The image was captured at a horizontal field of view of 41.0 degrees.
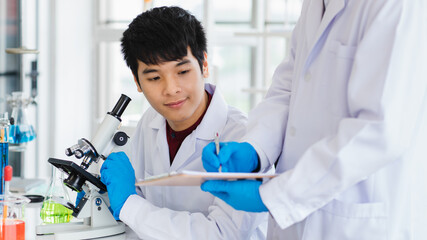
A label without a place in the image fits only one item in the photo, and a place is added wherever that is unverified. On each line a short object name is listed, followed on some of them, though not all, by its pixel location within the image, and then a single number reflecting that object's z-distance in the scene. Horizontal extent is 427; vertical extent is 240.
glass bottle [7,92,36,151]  2.64
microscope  1.77
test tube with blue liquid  2.09
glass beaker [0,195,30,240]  1.59
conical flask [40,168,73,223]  1.91
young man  1.71
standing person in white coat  1.31
